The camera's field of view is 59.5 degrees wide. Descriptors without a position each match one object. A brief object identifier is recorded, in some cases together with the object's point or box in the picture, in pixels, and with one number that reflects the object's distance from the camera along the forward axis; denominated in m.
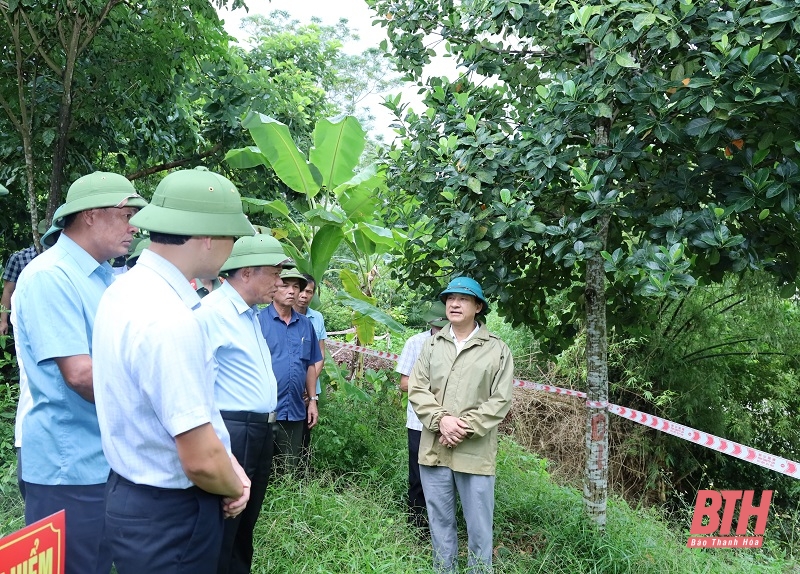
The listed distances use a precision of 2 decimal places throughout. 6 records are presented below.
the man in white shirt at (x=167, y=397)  1.94
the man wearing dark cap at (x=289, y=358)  4.88
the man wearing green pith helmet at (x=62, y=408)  2.47
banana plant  5.82
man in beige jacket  3.95
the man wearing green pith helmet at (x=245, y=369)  3.00
